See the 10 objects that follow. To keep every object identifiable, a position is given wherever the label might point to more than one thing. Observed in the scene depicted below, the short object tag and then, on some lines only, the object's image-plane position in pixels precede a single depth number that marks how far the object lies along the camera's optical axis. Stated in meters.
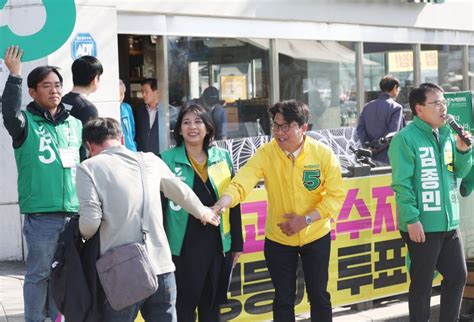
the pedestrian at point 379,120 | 15.50
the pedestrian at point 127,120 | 13.92
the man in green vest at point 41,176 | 8.20
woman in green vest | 7.91
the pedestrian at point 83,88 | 8.94
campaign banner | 9.42
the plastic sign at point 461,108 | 11.41
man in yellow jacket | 8.41
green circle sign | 12.64
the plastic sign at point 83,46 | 13.41
